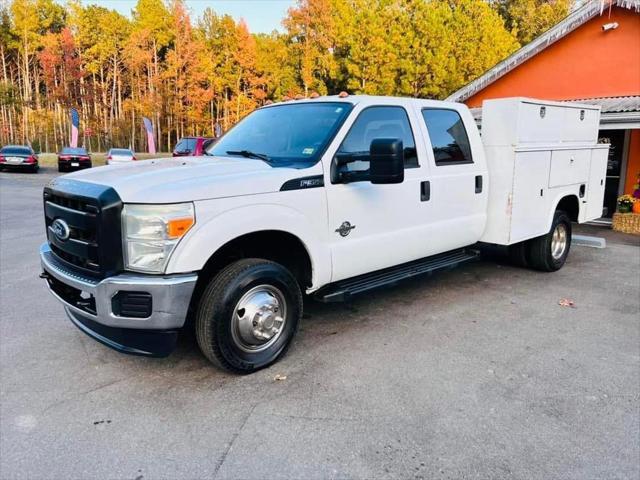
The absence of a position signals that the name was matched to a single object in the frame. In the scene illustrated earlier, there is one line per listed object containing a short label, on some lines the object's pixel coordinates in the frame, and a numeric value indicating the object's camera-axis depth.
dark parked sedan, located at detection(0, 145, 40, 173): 27.23
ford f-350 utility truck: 3.26
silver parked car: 25.30
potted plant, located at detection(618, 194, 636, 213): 10.91
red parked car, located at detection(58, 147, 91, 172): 27.70
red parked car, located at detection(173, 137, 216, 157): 19.56
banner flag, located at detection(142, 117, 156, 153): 31.81
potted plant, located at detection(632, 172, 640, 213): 10.84
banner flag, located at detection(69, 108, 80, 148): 32.53
